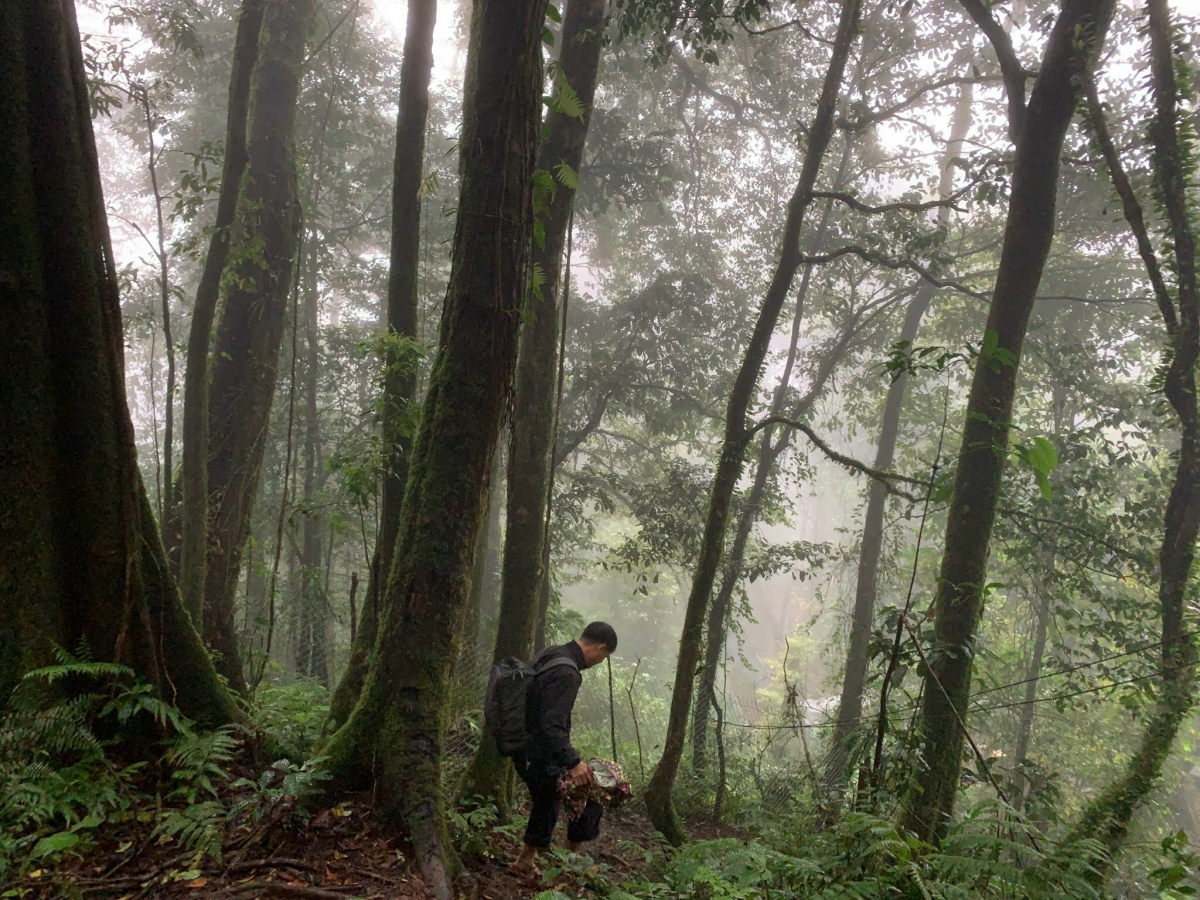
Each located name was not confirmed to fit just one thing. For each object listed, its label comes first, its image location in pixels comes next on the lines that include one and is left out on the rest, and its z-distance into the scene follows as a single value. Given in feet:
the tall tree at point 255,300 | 21.44
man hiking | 12.96
